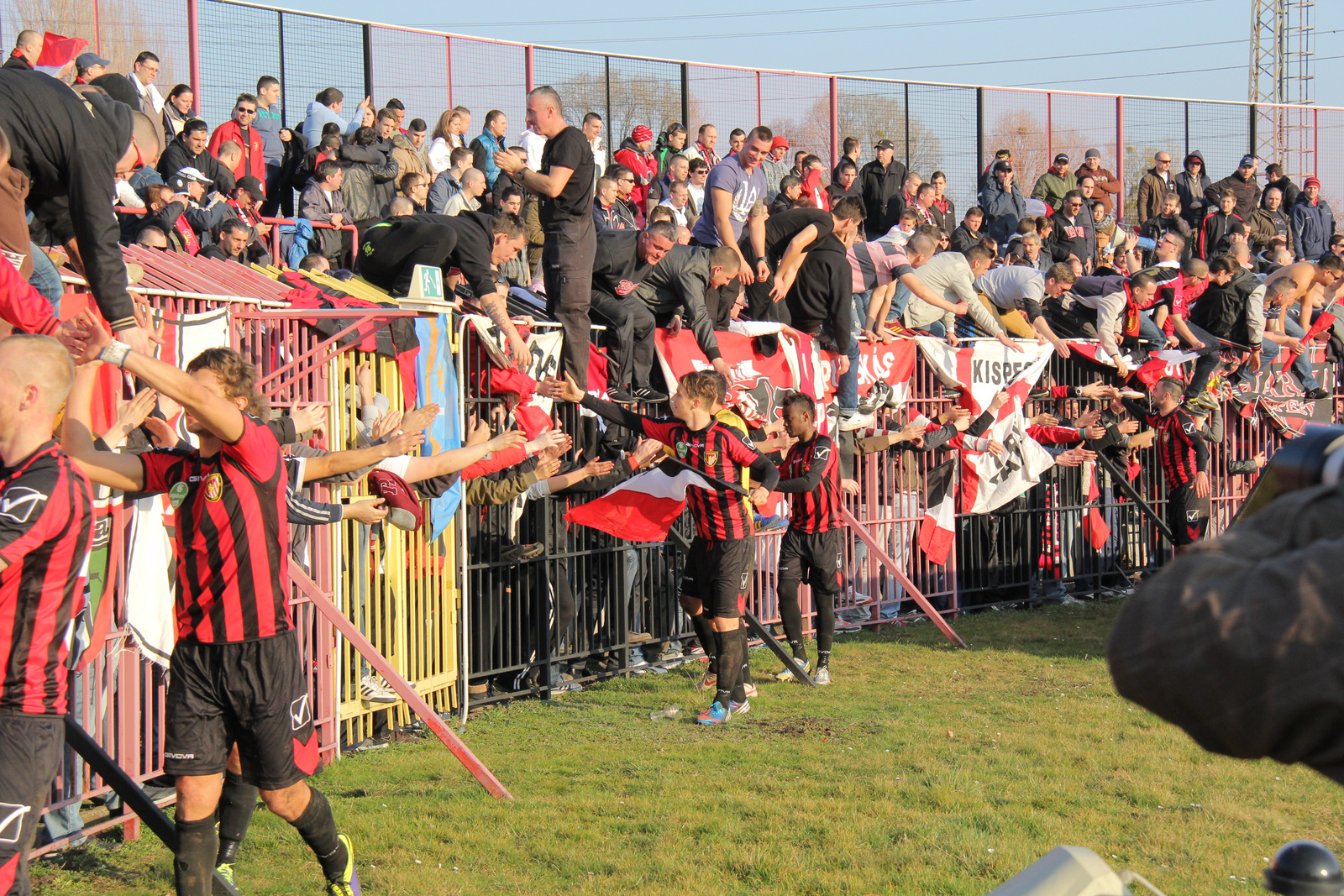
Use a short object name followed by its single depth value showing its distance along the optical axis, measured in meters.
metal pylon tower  27.11
